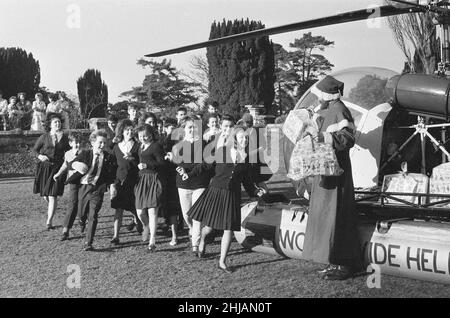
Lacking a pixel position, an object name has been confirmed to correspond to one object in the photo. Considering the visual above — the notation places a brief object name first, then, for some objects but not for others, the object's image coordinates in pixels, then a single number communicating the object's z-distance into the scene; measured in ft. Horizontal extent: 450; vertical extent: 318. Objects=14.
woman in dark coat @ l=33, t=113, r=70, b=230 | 27.91
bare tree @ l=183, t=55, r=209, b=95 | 128.57
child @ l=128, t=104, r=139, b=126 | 31.73
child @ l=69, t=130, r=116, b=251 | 23.84
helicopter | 18.61
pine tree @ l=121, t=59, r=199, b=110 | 107.55
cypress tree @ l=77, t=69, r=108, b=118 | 92.53
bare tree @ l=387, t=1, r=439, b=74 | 71.46
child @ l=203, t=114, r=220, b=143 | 22.95
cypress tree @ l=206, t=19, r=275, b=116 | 100.53
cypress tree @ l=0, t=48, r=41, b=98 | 94.17
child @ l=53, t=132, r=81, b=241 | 25.31
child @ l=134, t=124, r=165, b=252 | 23.08
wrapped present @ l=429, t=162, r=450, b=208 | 20.04
